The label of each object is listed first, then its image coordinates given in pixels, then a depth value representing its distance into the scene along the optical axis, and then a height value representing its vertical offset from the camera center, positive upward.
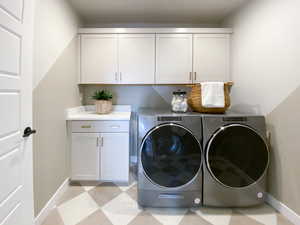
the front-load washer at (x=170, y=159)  1.77 -0.46
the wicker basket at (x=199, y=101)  1.97 +0.11
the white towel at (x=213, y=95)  1.93 +0.16
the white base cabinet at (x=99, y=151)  2.30 -0.50
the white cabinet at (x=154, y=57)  2.60 +0.76
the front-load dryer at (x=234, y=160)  1.76 -0.46
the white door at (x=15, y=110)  1.03 +0.00
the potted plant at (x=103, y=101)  2.63 +0.13
